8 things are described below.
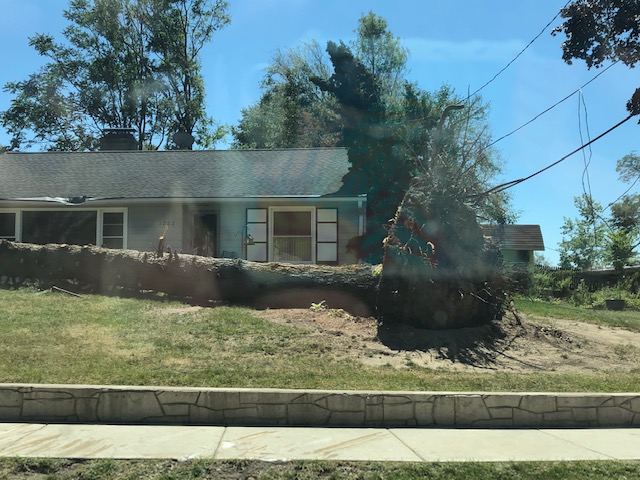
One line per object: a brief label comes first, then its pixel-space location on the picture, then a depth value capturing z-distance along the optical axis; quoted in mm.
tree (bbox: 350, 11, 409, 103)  34812
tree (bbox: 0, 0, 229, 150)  35438
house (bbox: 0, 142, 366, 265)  16562
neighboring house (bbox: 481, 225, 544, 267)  27906
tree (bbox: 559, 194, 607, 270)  43281
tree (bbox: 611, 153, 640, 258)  43094
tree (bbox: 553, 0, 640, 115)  7793
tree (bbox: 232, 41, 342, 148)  33375
